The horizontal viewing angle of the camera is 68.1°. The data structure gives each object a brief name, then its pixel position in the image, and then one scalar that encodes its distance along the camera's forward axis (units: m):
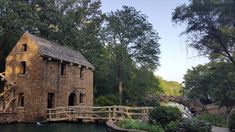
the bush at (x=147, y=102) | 26.15
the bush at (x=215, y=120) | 12.05
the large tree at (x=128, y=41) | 25.92
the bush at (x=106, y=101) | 19.86
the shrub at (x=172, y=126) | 7.23
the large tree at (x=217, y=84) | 15.38
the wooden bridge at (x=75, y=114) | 14.82
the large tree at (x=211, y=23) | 13.52
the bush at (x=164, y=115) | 8.15
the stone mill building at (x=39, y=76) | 15.54
